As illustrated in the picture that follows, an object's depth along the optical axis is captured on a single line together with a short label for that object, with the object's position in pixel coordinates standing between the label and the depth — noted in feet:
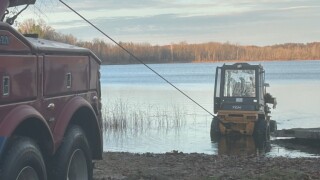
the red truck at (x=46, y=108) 14.53
